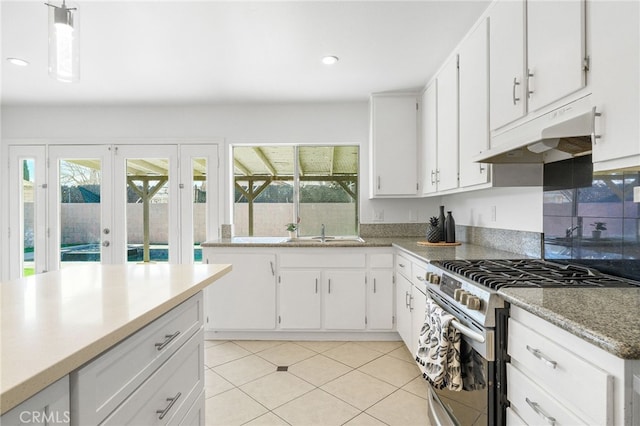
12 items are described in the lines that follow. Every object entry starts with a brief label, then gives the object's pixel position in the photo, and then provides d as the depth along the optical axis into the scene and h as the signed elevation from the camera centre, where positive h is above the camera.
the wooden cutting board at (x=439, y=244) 2.81 -0.29
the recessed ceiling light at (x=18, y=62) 2.58 +1.20
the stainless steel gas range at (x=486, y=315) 1.28 -0.45
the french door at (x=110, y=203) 3.70 +0.09
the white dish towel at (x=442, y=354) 1.51 -0.69
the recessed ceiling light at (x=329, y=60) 2.56 +1.20
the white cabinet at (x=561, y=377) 0.79 -0.47
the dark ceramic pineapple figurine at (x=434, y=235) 2.93 -0.22
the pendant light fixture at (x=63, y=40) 1.31 +0.69
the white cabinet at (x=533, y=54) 1.28 +0.71
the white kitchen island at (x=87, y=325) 0.61 -0.29
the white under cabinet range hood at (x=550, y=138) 1.18 +0.31
